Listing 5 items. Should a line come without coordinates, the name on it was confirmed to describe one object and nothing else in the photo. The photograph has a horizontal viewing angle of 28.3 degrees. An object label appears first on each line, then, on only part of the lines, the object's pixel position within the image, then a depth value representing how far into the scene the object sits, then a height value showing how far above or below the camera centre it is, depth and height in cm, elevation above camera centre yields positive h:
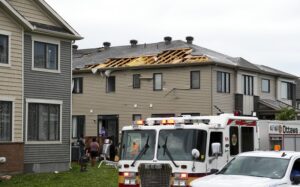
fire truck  1238 -63
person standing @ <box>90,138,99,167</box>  2650 -142
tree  3531 +35
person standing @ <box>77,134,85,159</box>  2850 -132
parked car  1059 -97
